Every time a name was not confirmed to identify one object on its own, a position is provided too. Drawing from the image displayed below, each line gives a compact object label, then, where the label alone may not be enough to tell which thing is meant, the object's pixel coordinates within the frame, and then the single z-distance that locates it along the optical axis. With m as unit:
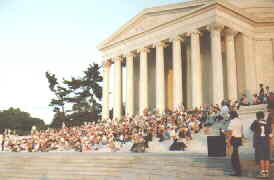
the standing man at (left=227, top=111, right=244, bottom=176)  10.22
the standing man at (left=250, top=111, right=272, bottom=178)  9.61
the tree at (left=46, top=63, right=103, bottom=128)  79.06
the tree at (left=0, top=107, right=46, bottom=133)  85.81
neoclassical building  35.03
